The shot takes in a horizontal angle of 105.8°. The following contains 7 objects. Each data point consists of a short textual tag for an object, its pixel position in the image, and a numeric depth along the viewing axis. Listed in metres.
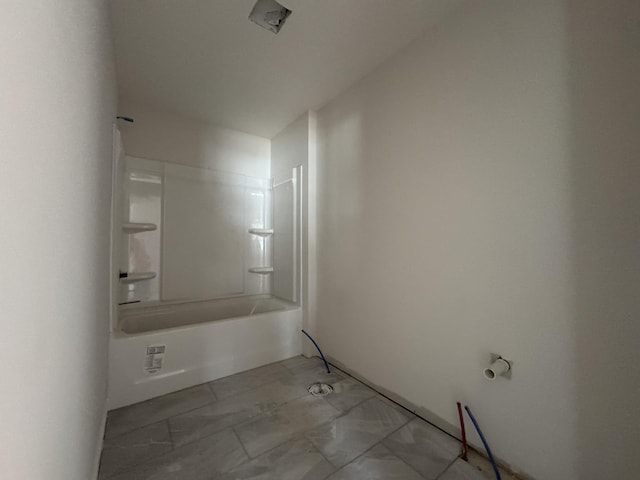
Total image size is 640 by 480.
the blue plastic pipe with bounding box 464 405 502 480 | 1.12
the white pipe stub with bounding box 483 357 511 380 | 1.12
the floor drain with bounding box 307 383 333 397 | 1.77
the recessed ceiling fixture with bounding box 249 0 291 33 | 1.39
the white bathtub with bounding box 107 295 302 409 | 1.68
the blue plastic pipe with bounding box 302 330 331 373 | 2.16
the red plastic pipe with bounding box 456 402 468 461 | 1.26
